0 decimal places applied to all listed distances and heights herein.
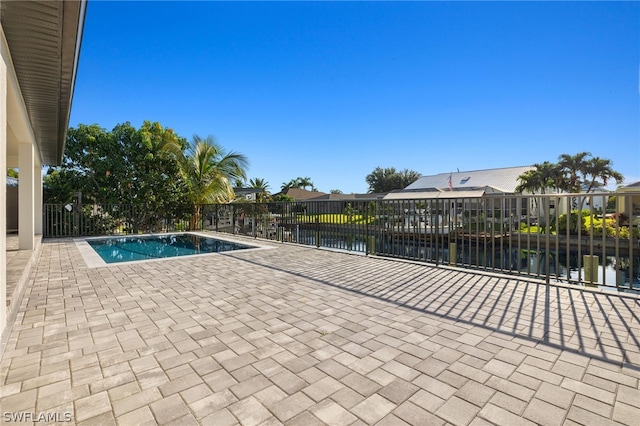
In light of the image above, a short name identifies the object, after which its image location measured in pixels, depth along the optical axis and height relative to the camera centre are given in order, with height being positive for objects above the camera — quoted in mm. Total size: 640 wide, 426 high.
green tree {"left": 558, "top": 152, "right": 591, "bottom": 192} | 29500 +4346
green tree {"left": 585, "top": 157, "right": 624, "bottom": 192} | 29484 +3795
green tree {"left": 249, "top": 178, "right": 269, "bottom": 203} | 38656 +3903
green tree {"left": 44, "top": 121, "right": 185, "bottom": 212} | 11734 +1784
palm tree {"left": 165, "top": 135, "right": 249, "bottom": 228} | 13375 +1910
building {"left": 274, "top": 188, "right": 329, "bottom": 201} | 42062 +2744
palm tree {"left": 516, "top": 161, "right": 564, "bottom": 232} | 26984 +2967
